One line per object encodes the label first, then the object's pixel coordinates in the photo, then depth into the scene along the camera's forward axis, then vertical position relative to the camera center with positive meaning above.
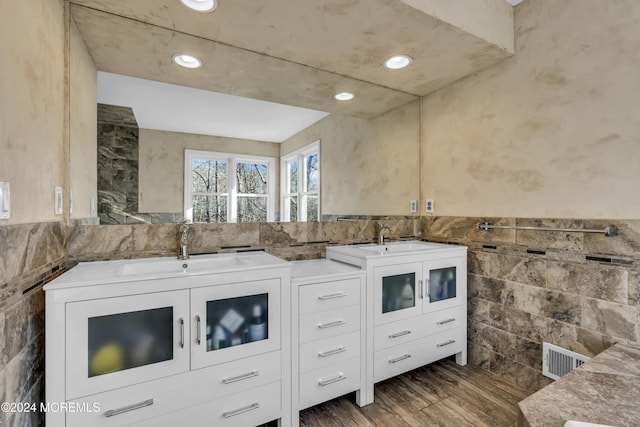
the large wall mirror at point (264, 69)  1.54 +0.98
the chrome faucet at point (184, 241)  1.66 -0.16
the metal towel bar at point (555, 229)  1.53 -0.10
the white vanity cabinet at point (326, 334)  1.56 -0.69
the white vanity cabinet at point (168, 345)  1.10 -0.57
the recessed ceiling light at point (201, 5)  1.45 +1.05
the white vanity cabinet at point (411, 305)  1.82 -0.63
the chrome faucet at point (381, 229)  2.41 -0.14
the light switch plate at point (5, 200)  0.88 +0.04
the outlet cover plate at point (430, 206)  2.57 +0.06
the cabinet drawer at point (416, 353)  1.84 -0.96
